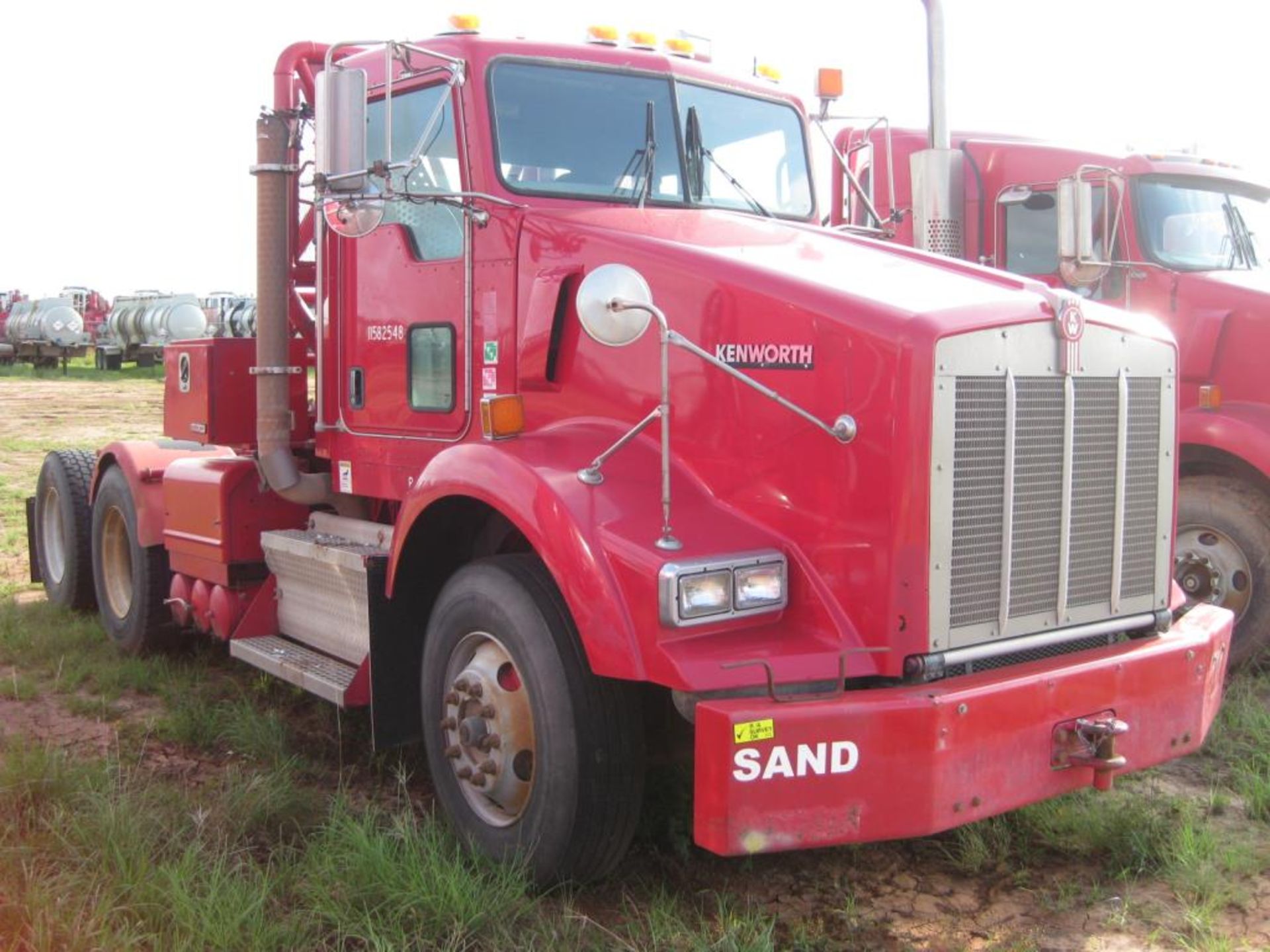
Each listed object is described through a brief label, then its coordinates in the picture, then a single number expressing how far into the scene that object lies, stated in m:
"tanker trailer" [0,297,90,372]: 38.81
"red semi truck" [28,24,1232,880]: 3.21
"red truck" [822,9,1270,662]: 5.98
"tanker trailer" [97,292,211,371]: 36.44
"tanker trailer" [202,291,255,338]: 31.50
